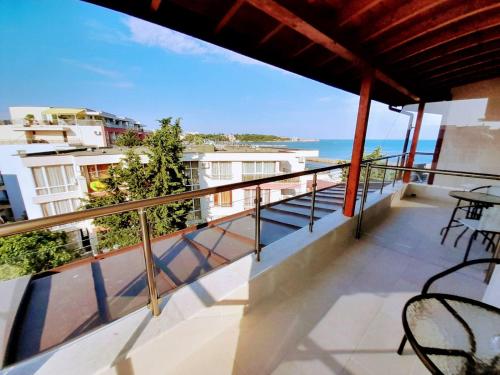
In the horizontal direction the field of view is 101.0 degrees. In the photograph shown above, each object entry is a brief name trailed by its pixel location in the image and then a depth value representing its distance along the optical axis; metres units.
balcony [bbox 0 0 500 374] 1.12
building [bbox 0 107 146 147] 19.97
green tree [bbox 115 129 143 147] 21.16
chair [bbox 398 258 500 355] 1.09
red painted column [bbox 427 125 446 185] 4.99
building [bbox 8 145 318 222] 11.41
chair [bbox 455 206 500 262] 1.92
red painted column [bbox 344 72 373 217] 2.44
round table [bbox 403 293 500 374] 0.81
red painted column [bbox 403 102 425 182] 4.50
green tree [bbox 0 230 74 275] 6.71
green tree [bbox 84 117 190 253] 9.91
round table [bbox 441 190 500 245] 2.41
